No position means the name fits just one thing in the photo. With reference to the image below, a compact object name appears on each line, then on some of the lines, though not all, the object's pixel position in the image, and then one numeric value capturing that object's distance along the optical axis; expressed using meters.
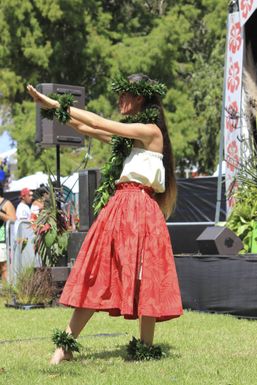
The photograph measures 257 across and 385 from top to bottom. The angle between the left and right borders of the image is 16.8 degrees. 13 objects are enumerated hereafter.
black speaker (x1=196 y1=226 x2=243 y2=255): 9.02
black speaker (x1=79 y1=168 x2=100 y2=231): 11.29
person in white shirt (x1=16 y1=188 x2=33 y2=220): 15.16
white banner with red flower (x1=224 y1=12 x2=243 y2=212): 10.41
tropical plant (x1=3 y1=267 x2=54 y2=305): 9.98
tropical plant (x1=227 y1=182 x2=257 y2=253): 9.63
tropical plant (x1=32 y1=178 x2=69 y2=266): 10.85
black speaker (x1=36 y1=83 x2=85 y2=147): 11.78
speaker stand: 11.19
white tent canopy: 22.19
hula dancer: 5.54
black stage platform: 8.30
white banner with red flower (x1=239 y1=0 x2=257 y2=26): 10.20
